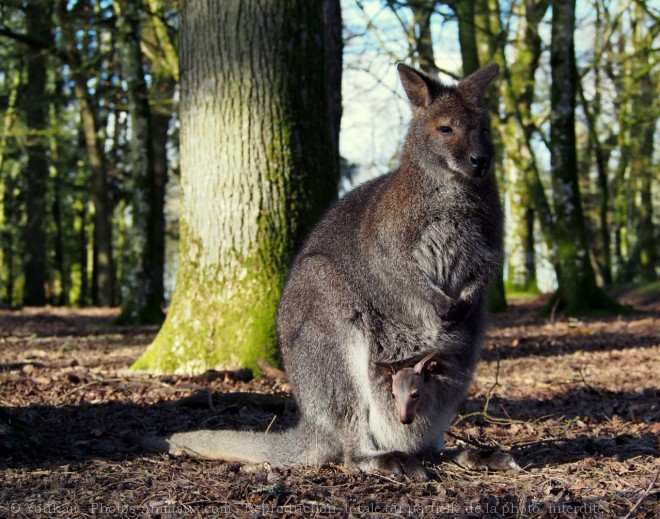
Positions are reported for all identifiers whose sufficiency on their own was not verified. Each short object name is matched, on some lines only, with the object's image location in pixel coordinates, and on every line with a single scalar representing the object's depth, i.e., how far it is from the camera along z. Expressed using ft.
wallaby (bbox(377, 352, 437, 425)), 12.48
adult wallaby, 12.85
